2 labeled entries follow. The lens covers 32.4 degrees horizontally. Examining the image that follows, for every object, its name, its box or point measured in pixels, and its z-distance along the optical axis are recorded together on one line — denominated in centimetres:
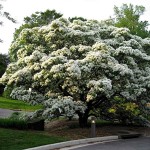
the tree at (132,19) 2601
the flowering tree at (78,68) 1253
